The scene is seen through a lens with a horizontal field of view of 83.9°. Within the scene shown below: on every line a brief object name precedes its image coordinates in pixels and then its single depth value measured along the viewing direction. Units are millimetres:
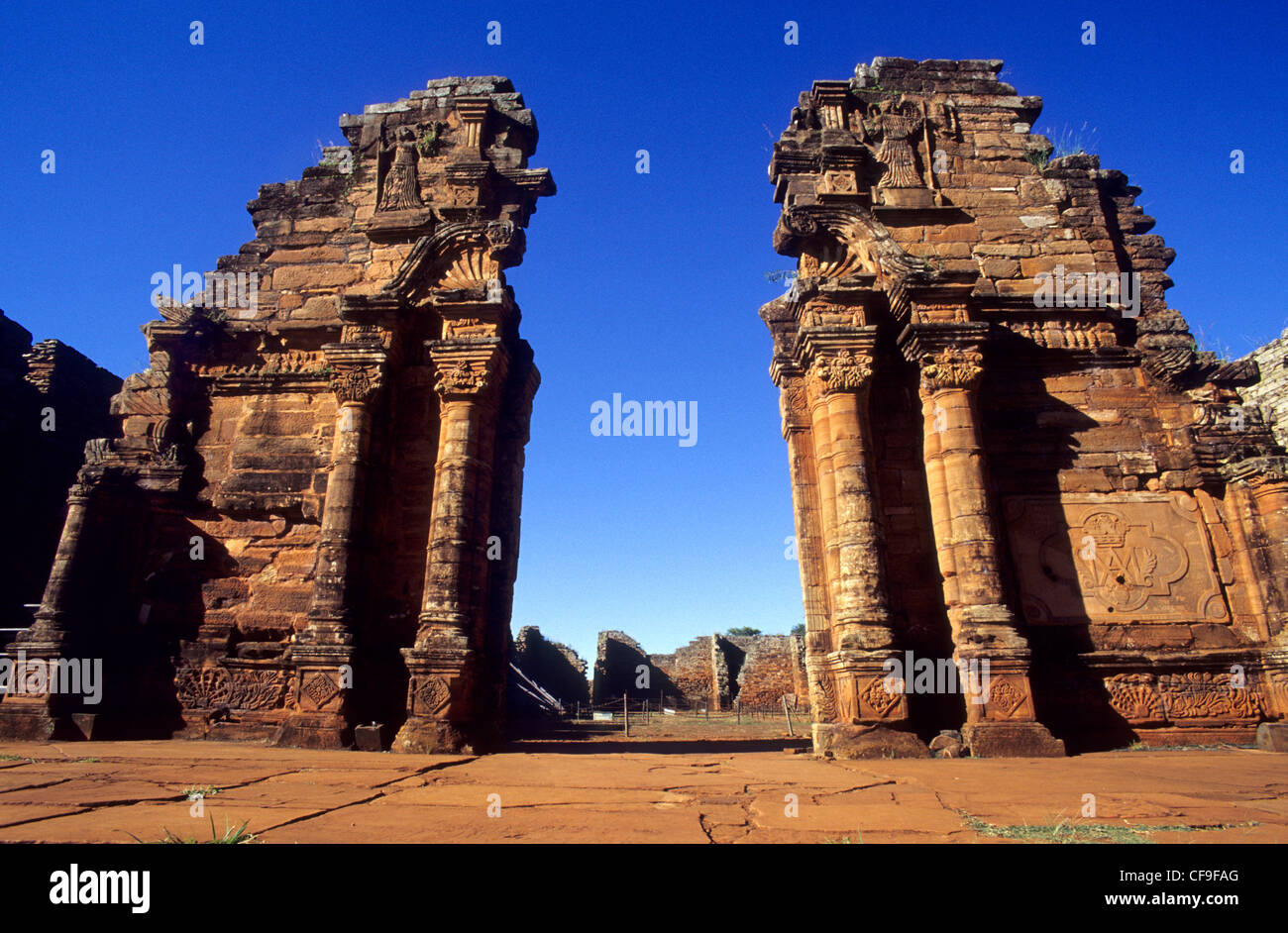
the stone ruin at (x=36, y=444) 15836
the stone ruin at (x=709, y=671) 31703
